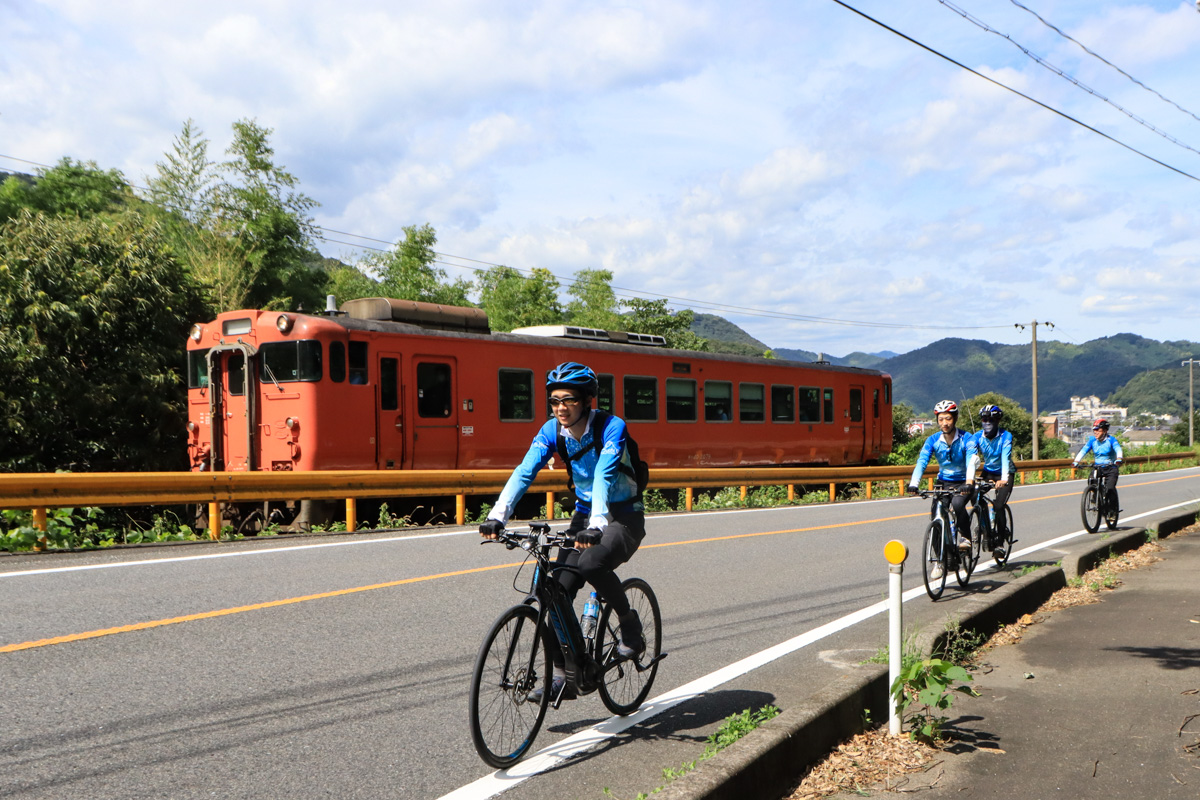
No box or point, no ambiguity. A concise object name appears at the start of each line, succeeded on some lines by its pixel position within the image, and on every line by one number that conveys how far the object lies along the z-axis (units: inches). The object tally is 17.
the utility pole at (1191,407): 2721.5
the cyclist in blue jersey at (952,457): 353.1
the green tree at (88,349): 757.3
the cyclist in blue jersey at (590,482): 174.6
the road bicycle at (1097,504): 549.0
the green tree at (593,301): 2923.2
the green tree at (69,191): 1407.5
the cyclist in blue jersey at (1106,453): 556.7
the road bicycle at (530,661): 160.7
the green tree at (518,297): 2736.2
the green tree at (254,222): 1465.3
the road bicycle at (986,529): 374.9
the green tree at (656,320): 2866.6
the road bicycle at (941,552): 328.2
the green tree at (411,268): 2251.5
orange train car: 544.7
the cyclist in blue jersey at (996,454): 378.0
